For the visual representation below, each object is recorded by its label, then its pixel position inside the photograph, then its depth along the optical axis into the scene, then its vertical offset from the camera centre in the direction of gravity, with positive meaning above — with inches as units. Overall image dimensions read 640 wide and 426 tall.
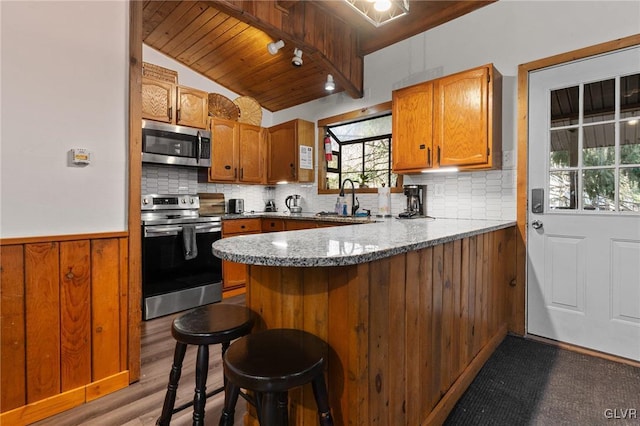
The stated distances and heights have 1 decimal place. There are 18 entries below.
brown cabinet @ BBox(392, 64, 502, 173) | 95.5 +29.6
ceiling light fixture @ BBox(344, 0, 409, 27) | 73.7 +50.6
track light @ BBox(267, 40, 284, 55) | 123.0 +64.8
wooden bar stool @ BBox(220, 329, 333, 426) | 32.9 -16.8
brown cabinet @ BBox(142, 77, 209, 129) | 128.7 +46.9
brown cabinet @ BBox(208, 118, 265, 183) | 152.4 +31.0
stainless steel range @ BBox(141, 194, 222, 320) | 114.2 -16.7
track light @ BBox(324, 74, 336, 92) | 138.0 +56.5
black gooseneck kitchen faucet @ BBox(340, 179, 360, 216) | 144.3 +3.9
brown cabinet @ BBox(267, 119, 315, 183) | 160.7 +31.8
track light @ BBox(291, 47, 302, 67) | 127.1 +62.8
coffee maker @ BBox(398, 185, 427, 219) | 120.2 +4.8
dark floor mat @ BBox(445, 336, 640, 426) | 60.8 -39.2
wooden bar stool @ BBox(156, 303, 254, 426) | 44.4 -17.1
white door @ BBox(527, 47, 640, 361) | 83.0 +2.3
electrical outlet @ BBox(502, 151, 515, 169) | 102.0 +17.0
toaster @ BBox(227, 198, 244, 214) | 167.8 +3.7
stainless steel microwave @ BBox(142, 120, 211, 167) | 127.7 +29.3
